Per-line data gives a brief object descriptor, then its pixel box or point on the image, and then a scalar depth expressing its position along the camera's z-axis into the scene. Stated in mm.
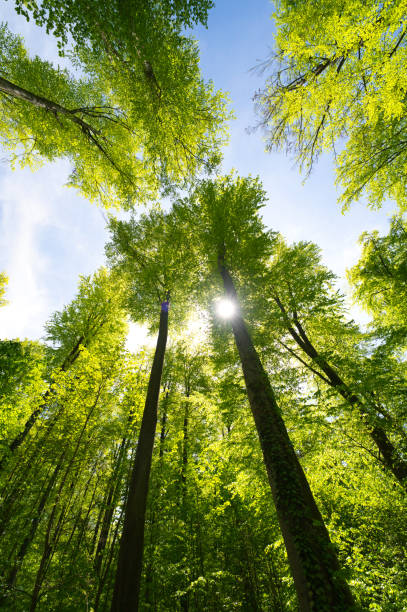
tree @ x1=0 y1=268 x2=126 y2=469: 9945
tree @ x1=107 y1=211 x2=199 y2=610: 7414
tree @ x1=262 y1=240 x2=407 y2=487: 4715
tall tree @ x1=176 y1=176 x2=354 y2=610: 2408
